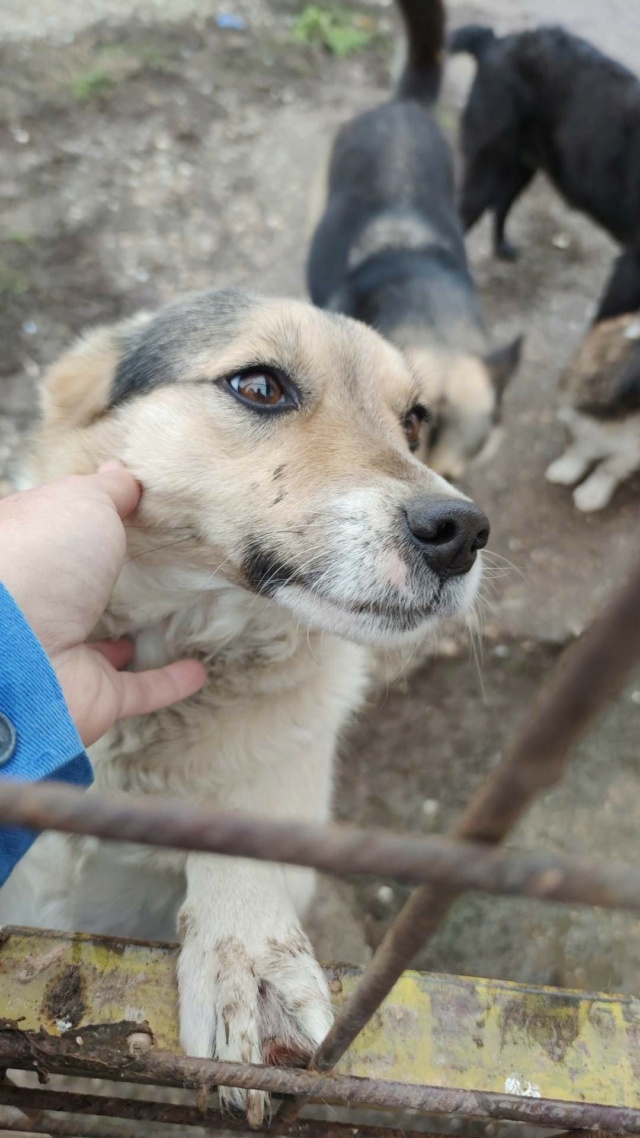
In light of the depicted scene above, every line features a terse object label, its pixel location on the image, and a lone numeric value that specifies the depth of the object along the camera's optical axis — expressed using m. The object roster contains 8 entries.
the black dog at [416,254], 0.76
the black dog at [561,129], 0.88
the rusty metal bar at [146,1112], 0.30
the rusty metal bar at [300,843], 0.15
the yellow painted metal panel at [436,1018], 0.29
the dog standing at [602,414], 0.78
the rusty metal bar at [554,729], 0.13
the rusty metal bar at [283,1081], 0.27
